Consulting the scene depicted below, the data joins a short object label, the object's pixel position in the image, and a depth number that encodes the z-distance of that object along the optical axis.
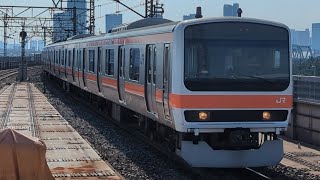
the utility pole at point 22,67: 41.93
